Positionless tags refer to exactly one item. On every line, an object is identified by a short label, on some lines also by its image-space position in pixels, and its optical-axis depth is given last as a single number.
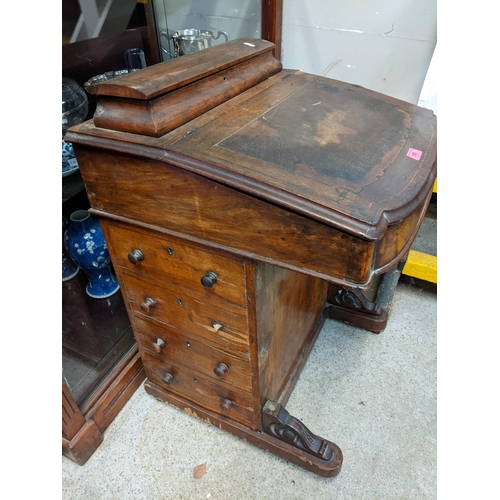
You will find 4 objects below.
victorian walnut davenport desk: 0.79
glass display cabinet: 1.41
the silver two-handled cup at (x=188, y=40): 1.58
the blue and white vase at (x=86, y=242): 1.54
